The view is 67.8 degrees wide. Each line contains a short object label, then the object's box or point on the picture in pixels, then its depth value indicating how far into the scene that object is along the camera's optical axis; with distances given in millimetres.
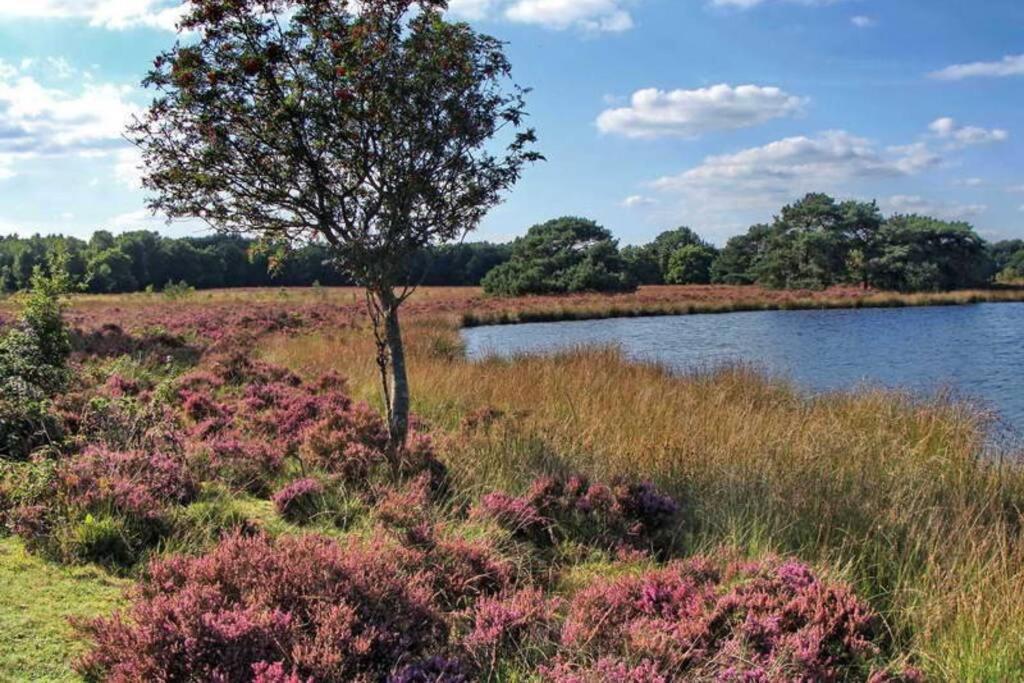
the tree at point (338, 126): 6109
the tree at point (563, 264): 68500
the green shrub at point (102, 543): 4609
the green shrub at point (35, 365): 6832
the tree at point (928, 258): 65500
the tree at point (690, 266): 91875
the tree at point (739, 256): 84375
